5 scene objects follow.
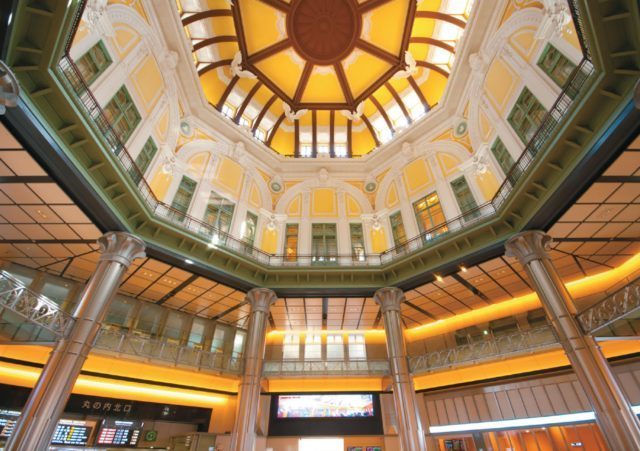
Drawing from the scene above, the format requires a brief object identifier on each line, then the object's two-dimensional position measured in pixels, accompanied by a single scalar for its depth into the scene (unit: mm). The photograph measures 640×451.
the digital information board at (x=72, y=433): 13594
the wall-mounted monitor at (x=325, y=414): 16438
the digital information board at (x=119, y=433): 14641
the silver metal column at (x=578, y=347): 8336
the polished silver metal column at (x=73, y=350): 8008
